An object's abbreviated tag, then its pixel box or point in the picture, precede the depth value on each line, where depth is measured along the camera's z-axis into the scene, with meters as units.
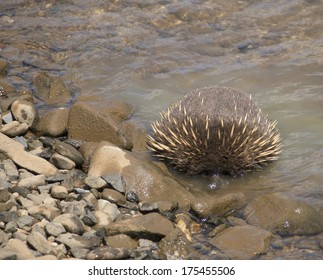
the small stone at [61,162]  12.26
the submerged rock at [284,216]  10.78
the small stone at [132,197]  11.64
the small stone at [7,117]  13.59
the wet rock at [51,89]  15.96
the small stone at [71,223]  9.95
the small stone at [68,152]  12.51
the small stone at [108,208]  10.86
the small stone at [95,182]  11.65
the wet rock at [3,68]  16.88
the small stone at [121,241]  9.87
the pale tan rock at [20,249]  8.80
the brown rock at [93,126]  13.35
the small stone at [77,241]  9.55
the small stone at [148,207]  11.23
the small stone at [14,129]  13.14
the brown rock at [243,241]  10.07
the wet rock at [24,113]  13.67
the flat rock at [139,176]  11.82
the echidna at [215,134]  12.19
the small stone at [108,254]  9.31
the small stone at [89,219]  10.35
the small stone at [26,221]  9.74
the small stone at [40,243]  9.22
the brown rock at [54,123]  13.71
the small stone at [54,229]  9.69
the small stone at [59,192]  11.04
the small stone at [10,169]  11.45
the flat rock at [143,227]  10.07
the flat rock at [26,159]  11.78
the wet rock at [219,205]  11.27
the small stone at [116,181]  11.71
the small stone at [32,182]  11.13
